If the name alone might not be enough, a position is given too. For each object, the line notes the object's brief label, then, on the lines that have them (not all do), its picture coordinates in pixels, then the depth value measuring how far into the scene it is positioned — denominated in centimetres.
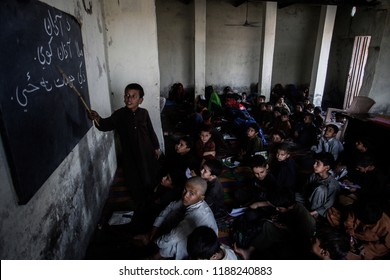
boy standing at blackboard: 312
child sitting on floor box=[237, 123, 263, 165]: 493
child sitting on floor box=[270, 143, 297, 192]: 373
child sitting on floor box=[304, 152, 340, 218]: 323
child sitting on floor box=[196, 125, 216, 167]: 444
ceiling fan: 1053
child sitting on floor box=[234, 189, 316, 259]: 267
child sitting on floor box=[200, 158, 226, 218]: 305
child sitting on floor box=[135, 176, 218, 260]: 229
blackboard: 142
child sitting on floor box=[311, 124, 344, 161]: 471
